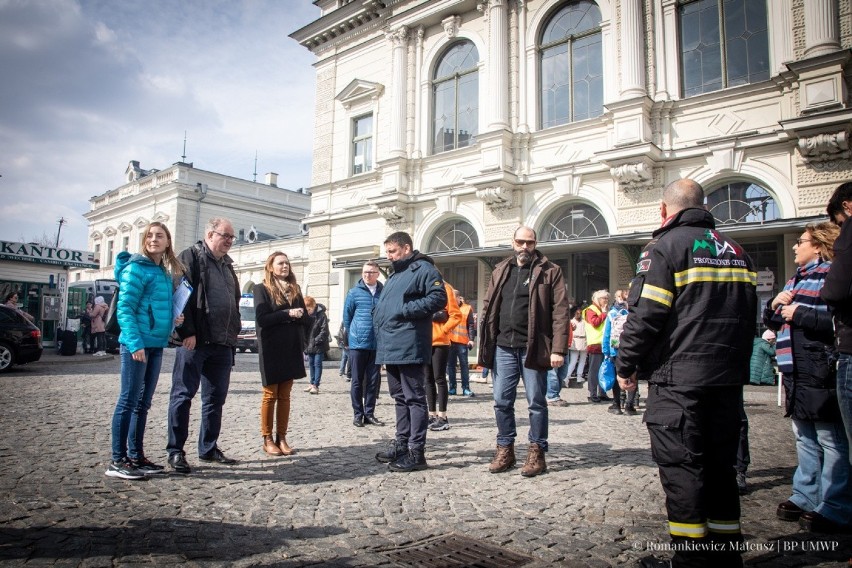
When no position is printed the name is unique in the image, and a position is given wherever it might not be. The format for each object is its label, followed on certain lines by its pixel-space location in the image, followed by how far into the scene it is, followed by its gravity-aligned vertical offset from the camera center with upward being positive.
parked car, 12.48 -0.06
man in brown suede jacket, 4.71 +0.04
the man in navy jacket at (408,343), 4.86 -0.03
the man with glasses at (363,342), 7.04 -0.03
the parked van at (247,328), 25.14 +0.50
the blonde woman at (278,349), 5.30 -0.10
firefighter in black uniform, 2.65 -0.12
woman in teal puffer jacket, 4.31 +0.03
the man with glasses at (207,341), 4.68 -0.02
